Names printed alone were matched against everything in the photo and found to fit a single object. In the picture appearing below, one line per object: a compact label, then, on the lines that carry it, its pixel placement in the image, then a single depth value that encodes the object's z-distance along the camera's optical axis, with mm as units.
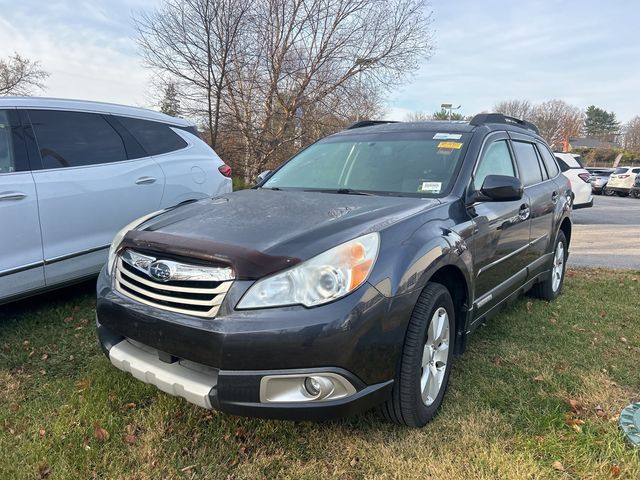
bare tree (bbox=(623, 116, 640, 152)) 68875
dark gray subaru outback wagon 2041
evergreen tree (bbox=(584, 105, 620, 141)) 81188
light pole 30631
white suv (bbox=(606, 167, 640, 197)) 26141
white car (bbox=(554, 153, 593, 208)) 11211
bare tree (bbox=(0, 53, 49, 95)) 33219
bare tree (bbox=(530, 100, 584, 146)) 63781
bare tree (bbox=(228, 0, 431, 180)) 14656
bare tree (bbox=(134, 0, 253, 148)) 13086
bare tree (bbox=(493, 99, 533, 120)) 69688
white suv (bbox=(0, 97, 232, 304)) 3514
